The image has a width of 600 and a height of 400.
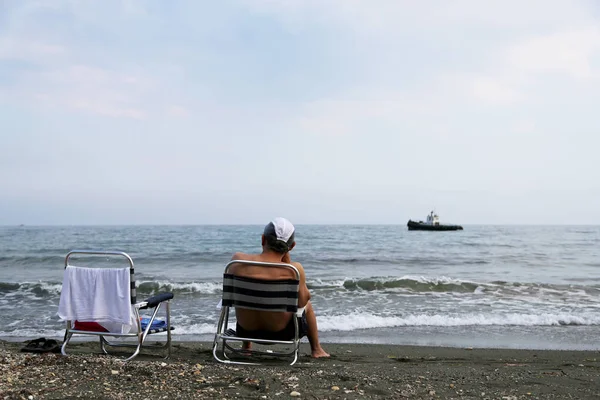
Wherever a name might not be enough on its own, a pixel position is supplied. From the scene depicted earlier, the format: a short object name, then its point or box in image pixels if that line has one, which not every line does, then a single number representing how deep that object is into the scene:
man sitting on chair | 4.27
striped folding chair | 4.15
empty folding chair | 4.27
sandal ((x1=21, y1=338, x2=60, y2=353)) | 4.82
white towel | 4.27
